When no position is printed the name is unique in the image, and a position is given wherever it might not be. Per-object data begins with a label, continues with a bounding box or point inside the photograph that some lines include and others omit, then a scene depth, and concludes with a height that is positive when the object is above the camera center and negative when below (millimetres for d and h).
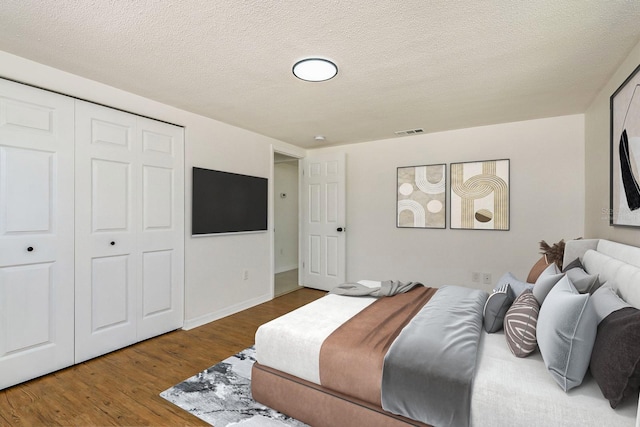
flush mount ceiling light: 2133 +1049
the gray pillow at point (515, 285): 1984 -485
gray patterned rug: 1770 -1228
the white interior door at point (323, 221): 4633 -152
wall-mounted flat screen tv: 3338 +109
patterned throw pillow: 1462 -573
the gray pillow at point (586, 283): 1660 -389
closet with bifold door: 2137 -161
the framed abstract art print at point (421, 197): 4035 +221
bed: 1173 -740
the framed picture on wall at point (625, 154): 1898 +411
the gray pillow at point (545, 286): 1678 -414
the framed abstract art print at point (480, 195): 3660 +225
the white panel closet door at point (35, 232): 2100 -164
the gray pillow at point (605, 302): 1276 -392
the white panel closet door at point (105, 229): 2473 -156
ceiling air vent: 3943 +1078
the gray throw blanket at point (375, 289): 2496 -666
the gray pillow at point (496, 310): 1792 -584
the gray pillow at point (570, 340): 1199 -515
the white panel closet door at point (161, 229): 2904 -177
